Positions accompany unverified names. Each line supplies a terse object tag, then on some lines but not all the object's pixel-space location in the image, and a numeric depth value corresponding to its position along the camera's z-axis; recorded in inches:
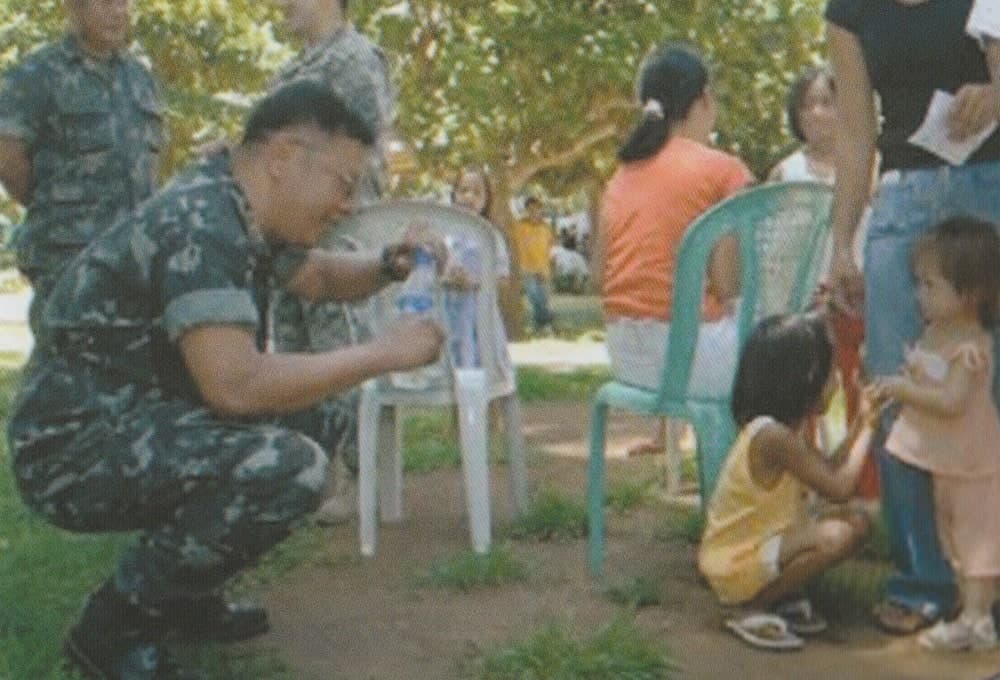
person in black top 139.9
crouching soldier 117.0
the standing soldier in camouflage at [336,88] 192.9
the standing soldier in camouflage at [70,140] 188.1
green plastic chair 164.2
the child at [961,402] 141.3
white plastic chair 182.4
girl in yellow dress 147.5
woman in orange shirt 176.7
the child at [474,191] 322.7
